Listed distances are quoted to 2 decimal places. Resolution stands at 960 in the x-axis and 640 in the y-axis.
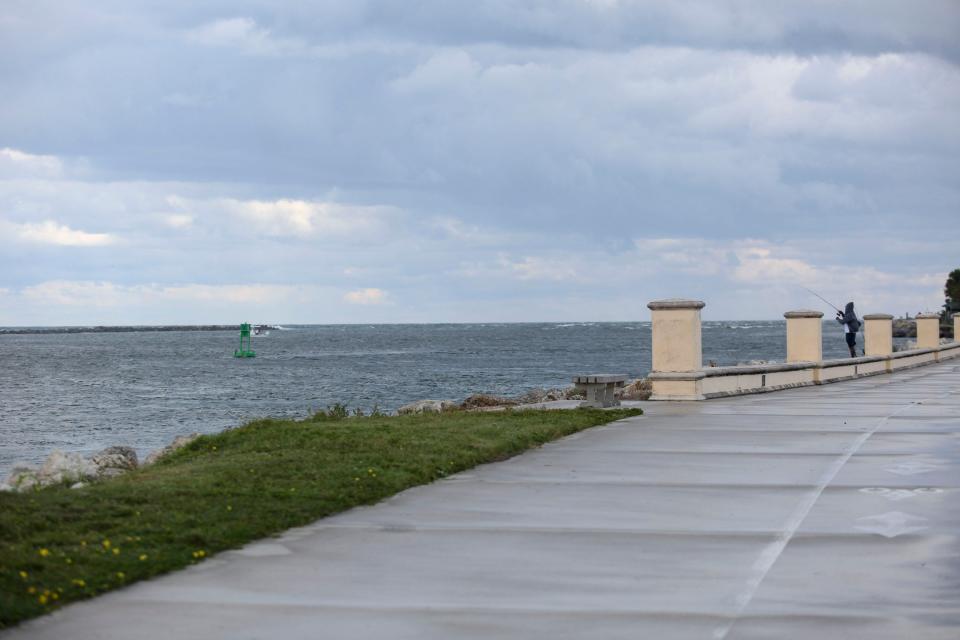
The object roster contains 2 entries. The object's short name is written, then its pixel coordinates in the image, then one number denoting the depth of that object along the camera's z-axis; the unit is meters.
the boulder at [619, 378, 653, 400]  31.27
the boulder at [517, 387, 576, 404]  31.23
